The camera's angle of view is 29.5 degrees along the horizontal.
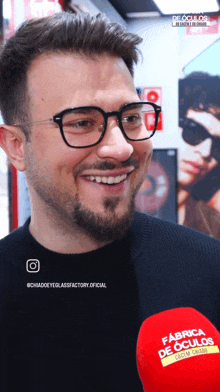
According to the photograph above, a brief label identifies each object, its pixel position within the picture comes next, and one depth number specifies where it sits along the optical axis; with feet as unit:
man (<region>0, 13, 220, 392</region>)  2.51
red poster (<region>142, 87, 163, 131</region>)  4.74
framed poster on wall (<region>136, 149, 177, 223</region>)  5.89
